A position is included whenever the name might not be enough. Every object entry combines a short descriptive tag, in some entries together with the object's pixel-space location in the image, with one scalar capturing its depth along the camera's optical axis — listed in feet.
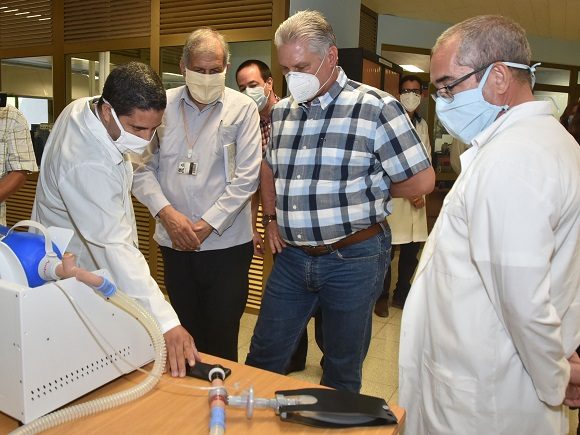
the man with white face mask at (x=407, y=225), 12.30
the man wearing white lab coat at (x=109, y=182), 4.16
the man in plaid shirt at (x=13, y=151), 8.54
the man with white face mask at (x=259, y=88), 9.05
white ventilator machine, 3.11
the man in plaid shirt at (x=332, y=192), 5.61
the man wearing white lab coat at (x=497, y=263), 3.50
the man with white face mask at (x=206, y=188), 6.90
